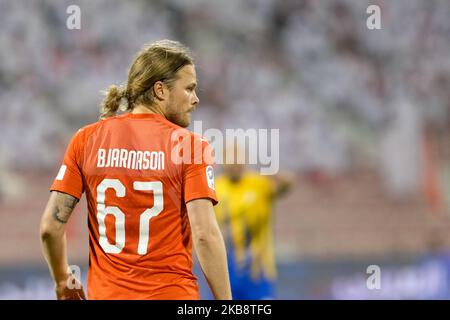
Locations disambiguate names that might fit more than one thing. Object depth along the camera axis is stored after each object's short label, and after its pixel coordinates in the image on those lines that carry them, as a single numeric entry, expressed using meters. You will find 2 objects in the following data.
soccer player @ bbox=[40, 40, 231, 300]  5.86
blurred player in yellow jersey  12.45
